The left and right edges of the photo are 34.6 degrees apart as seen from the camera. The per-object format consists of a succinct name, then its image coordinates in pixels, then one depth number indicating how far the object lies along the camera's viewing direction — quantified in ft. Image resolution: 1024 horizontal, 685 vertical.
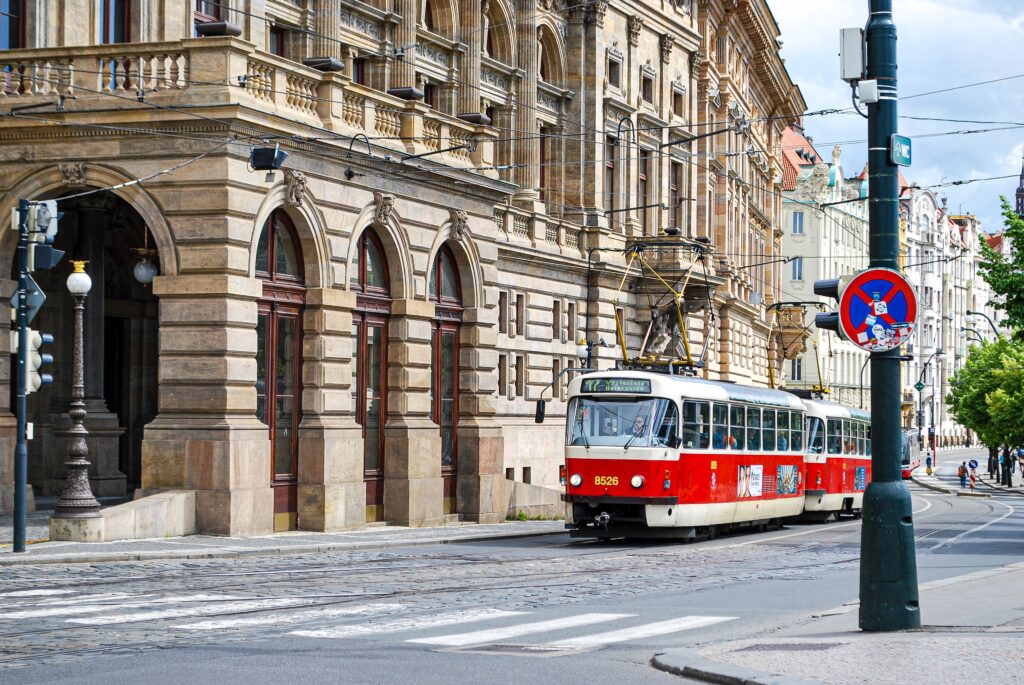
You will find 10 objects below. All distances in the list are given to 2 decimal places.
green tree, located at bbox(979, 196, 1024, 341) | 110.22
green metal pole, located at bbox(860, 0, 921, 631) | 46.16
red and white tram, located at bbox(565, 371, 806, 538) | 97.86
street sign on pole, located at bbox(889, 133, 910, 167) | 48.12
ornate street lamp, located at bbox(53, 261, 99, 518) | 79.36
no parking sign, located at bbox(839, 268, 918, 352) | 46.98
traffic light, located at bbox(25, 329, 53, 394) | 77.66
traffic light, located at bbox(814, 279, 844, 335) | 49.98
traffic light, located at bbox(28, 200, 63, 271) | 79.20
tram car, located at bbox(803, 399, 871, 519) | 135.85
